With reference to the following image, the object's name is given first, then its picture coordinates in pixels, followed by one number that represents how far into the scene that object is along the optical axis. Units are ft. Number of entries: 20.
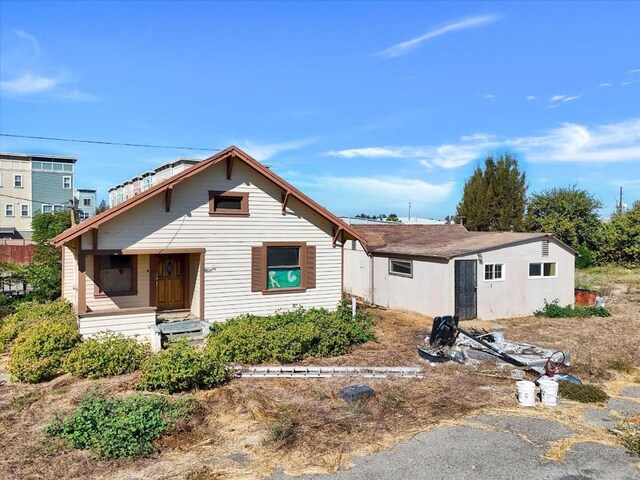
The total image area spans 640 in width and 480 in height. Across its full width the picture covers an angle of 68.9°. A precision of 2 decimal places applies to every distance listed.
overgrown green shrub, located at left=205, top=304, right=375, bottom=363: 35.55
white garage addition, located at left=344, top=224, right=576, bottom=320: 54.90
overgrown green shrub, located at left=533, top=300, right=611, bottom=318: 58.13
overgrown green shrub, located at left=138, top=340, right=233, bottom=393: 28.58
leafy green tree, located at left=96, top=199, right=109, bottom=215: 240.65
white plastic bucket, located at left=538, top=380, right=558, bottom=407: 27.32
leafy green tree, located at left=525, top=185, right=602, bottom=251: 122.62
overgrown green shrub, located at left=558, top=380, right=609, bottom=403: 28.66
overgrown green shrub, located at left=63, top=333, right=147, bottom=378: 31.91
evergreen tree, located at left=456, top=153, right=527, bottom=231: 136.87
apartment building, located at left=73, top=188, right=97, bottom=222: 191.93
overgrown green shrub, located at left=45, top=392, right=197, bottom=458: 20.77
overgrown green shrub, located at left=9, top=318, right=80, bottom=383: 31.42
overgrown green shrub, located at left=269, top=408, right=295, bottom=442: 22.57
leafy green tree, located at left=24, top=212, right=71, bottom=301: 55.88
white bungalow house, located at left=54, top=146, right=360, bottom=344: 39.81
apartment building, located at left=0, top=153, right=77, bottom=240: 155.63
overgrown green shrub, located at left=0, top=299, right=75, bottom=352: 40.70
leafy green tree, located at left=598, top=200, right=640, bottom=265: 113.80
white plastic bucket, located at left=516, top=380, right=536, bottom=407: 27.43
